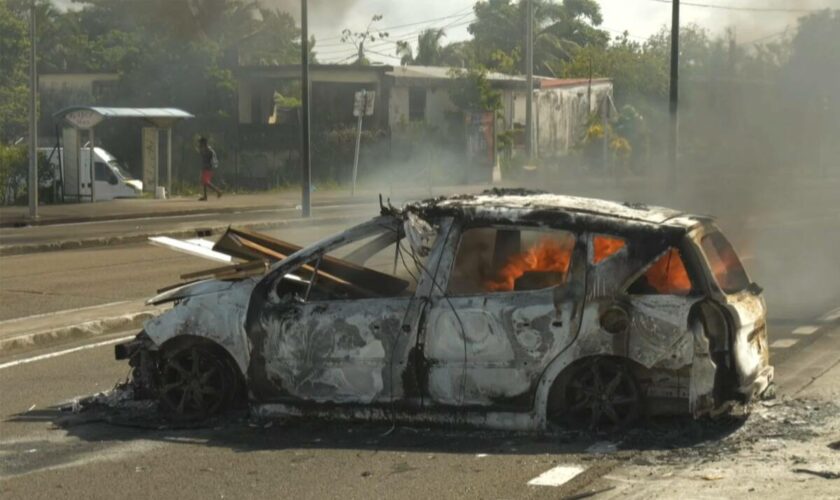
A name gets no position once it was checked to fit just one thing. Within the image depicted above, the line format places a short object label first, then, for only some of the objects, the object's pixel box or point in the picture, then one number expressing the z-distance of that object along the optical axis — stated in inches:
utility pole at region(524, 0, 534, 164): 1777.8
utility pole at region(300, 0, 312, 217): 1194.6
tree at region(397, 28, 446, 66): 3314.5
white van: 1493.6
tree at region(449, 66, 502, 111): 2037.4
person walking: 1472.7
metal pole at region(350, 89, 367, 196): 1530.5
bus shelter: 1374.3
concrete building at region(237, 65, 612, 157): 2001.7
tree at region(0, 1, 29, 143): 2468.0
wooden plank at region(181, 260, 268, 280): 362.0
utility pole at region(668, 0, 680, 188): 1234.0
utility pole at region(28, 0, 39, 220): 1144.8
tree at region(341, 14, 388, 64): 3169.8
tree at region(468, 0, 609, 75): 3095.5
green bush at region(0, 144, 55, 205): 1381.6
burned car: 318.7
